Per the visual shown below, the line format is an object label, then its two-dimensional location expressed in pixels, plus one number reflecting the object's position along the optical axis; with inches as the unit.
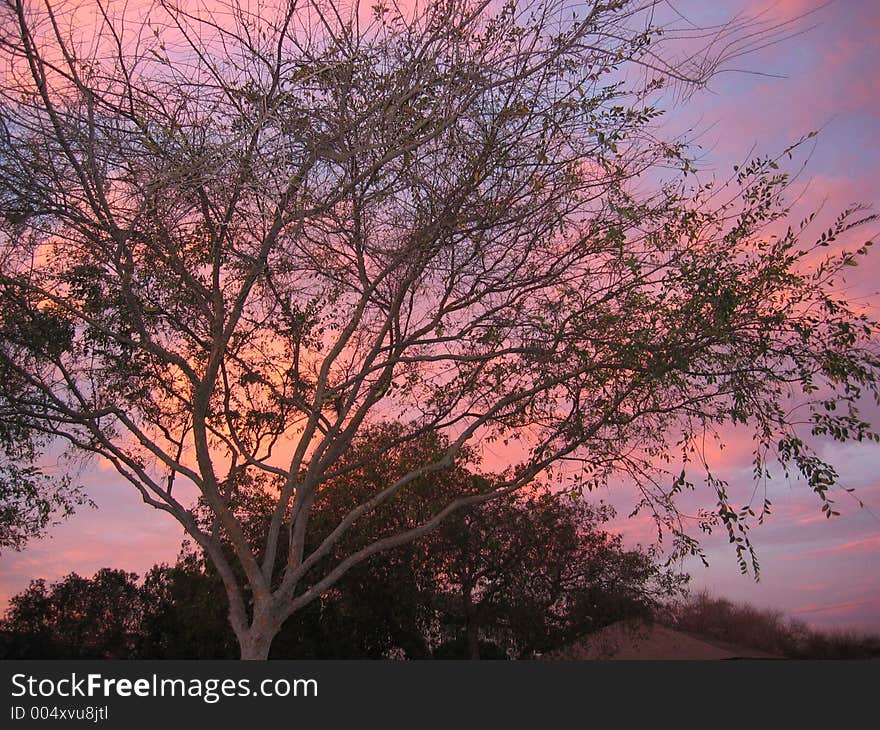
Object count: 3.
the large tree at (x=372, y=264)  458.9
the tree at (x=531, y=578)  939.3
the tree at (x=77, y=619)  971.3
